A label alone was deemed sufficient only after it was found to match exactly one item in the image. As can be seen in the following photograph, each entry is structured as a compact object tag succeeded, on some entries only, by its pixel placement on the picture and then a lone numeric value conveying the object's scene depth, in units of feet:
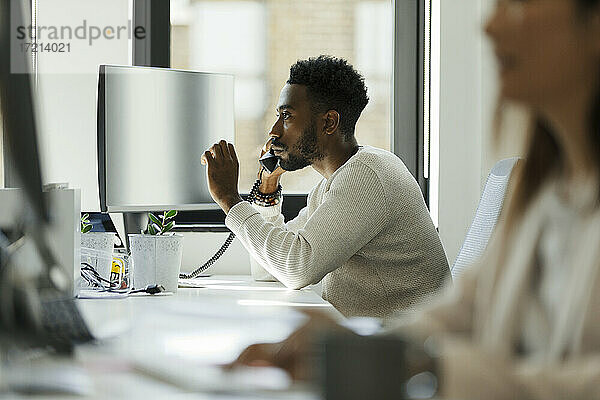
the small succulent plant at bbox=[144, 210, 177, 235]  15.65
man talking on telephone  15.22
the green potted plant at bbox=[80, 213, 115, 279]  15.58
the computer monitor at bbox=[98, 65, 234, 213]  15.68
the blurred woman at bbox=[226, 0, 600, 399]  7.88
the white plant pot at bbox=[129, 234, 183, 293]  15.46
